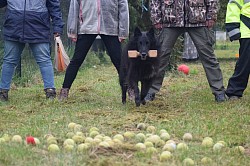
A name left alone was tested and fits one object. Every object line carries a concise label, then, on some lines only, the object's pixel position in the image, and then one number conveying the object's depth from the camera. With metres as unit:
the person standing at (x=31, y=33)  14.20
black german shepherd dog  13.33
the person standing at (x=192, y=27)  14.05
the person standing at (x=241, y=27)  14.12
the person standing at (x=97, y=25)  14.26
